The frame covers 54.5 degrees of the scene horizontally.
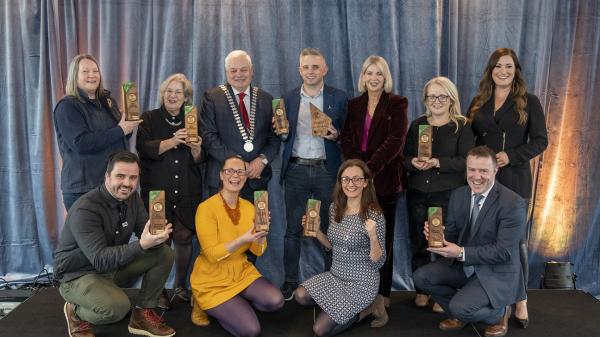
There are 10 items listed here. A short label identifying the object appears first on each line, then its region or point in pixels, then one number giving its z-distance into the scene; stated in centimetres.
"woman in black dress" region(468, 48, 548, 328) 367
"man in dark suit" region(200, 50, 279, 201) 374
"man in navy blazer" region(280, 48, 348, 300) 379
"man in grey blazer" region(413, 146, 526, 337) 324
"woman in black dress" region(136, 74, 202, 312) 373
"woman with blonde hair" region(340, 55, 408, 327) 363
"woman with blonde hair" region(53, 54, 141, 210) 351
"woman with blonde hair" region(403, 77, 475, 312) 361
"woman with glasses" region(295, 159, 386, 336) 336
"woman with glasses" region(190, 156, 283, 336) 336
